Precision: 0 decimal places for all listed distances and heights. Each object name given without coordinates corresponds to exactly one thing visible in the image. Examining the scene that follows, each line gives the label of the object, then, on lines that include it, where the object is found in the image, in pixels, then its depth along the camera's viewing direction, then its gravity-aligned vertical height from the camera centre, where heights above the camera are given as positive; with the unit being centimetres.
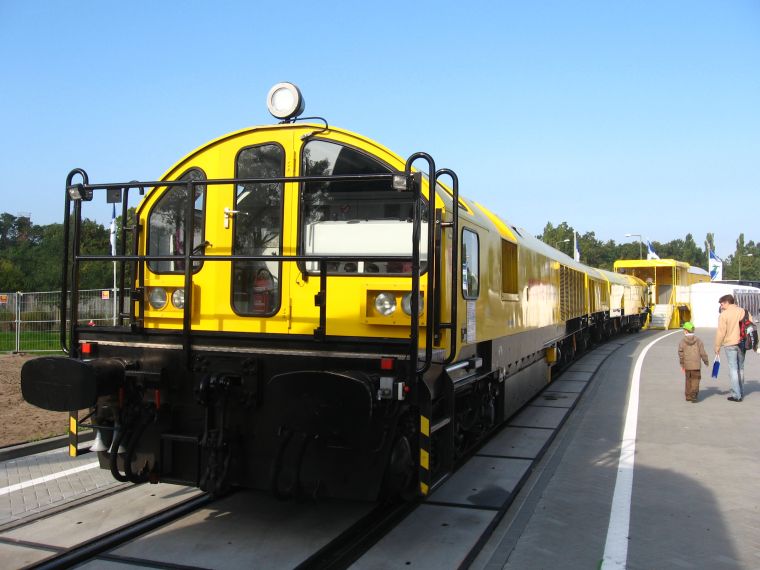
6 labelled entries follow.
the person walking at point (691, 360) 1143 -103
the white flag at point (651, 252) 4544 +339
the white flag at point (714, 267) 4791 +253
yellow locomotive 456 -22
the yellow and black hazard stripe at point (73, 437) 529 -109
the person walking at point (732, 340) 1120 -67
